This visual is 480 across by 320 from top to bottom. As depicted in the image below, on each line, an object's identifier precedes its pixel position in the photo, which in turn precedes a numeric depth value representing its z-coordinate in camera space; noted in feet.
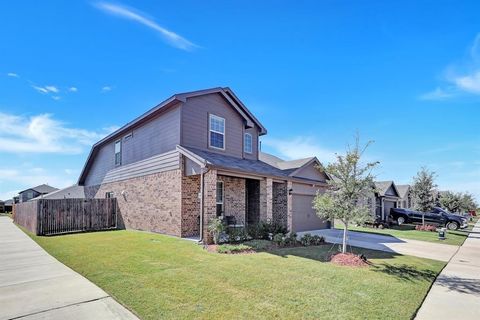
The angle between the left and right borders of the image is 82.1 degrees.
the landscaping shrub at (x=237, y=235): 36.94
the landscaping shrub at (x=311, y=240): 38.52
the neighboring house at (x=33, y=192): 211.92
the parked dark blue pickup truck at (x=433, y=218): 79.36
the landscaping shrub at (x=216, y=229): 35.06
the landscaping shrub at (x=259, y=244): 34.10
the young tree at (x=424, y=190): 74.18
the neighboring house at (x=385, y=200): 92.01
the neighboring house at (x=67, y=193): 102.04
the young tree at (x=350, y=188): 30.55
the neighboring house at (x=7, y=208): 194.17
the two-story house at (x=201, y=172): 41.63
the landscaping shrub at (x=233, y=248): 31.30
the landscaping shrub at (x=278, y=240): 36.76
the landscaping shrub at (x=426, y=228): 71.28
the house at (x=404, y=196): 132.28
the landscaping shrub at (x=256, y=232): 40.14
